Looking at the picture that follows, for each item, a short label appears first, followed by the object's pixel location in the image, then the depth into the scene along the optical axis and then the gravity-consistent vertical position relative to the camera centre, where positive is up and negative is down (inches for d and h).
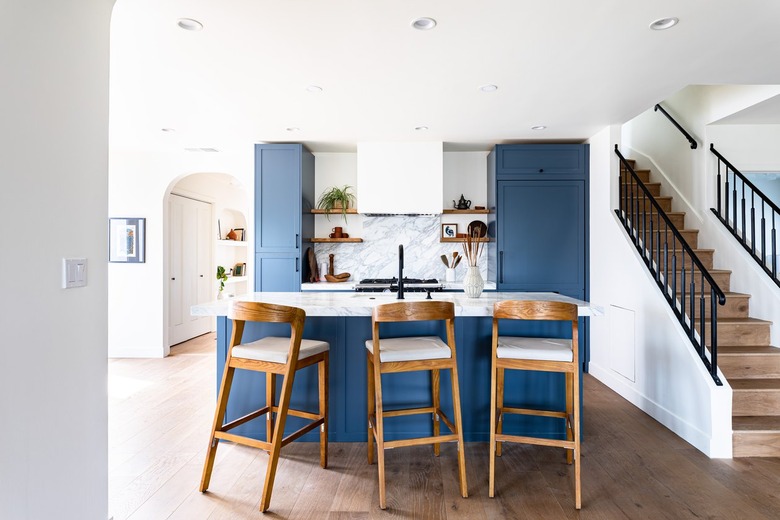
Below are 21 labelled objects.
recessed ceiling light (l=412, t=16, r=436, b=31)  92.2 +50.2
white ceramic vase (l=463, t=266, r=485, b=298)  115.8 -6.4
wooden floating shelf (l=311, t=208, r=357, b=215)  201.6 +21.9
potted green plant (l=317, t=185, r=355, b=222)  207.3 +28.3
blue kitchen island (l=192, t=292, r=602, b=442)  110.9 -31.8
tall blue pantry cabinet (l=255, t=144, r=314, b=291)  188.7 +18.8
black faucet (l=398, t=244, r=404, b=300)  114.4 -2.8
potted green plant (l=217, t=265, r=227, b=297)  261.3 -9.7
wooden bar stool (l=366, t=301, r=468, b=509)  86.6 -19.8
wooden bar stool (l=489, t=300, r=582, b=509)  86.8 -19.6
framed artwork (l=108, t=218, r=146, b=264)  208.7 +8.9
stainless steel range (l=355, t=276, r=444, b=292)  180.3 -11.1
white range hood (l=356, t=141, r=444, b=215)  192.4 +37.3
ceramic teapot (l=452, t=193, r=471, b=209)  205.2 +26.1
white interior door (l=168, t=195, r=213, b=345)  231.8 -3.3
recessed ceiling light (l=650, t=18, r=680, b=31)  91.6 +49.9
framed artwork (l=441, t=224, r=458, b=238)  211.3 +13.9
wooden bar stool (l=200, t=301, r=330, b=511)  85.0 -21.4
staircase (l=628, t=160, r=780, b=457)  107.3 -32.8
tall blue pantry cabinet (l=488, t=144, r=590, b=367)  186.2 +17.0
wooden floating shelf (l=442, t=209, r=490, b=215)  200.3 +21.5
